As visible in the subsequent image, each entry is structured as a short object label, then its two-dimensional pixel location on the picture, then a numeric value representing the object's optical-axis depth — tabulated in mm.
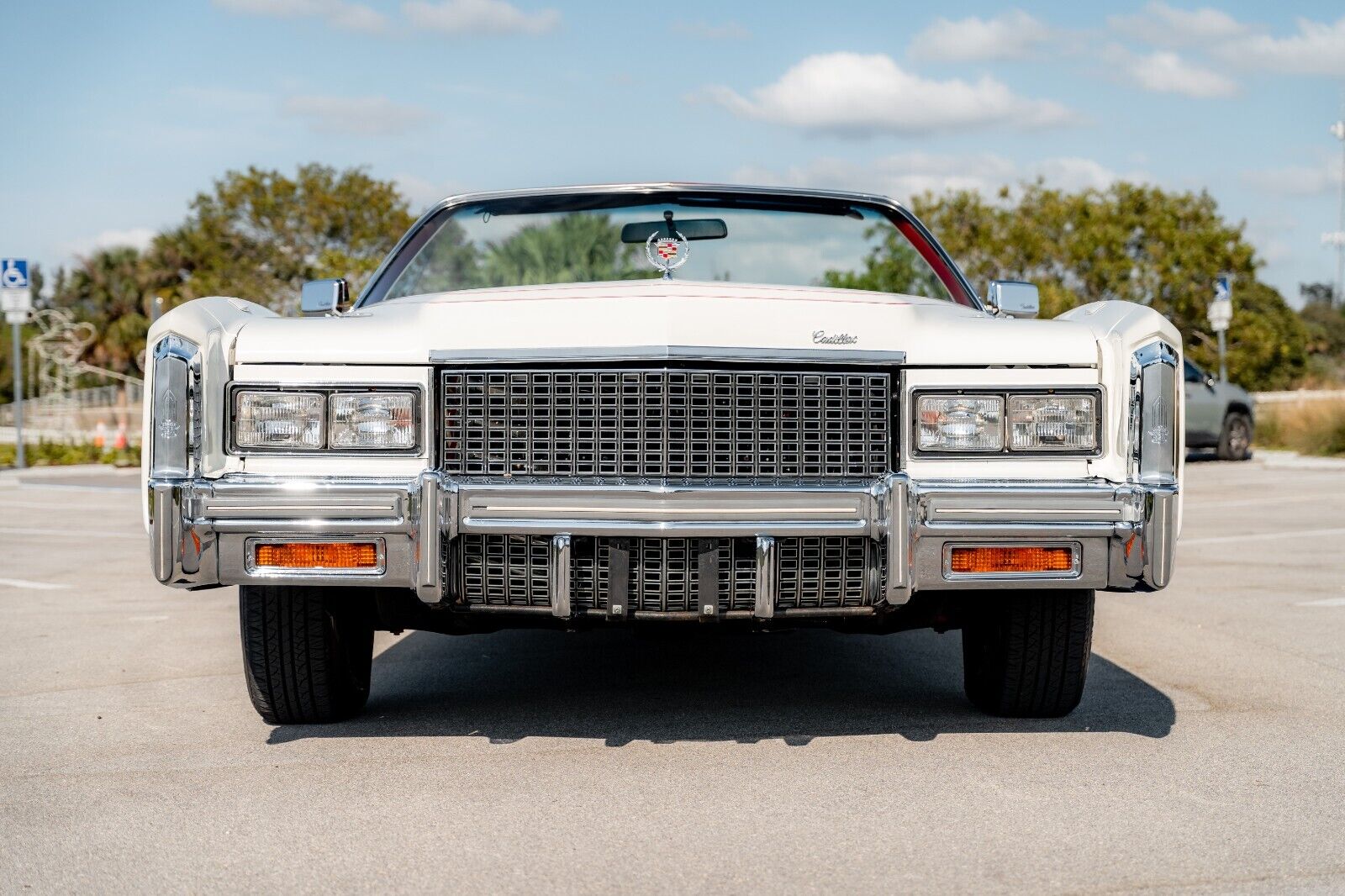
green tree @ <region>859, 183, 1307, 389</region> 34719
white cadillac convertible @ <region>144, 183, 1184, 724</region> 3895
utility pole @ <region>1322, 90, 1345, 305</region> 58469
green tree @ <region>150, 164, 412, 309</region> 37875
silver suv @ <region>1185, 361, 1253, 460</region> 19453
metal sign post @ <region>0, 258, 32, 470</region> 20094
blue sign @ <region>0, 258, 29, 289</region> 20078
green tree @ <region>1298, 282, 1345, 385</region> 48325
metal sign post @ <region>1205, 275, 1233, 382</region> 21719
